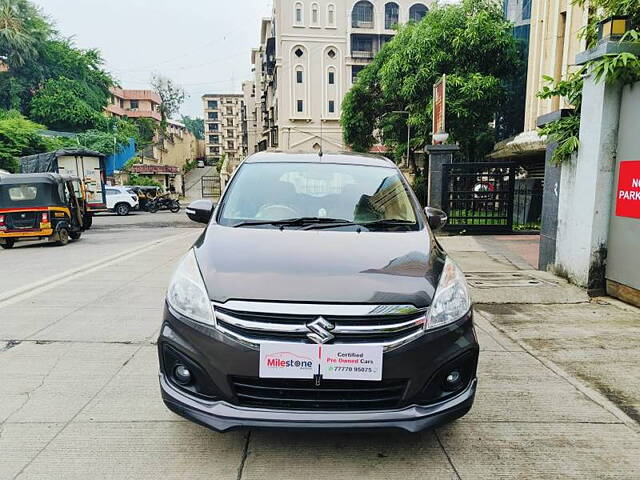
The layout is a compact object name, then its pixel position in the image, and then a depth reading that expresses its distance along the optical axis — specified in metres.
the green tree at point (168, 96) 68.81
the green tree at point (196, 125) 112.96
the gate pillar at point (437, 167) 11.82
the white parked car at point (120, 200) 25.47
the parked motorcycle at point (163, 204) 27.59
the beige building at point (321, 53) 43.00
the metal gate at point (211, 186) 48.44
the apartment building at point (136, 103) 59.00
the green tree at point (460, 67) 18.17
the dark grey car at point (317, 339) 2.17
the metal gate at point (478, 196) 11.71
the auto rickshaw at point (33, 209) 11.76
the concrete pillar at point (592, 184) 5.53
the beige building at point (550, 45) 14.72
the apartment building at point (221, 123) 94.94
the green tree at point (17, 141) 23.89
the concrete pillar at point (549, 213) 6.87
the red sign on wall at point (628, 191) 5.08
